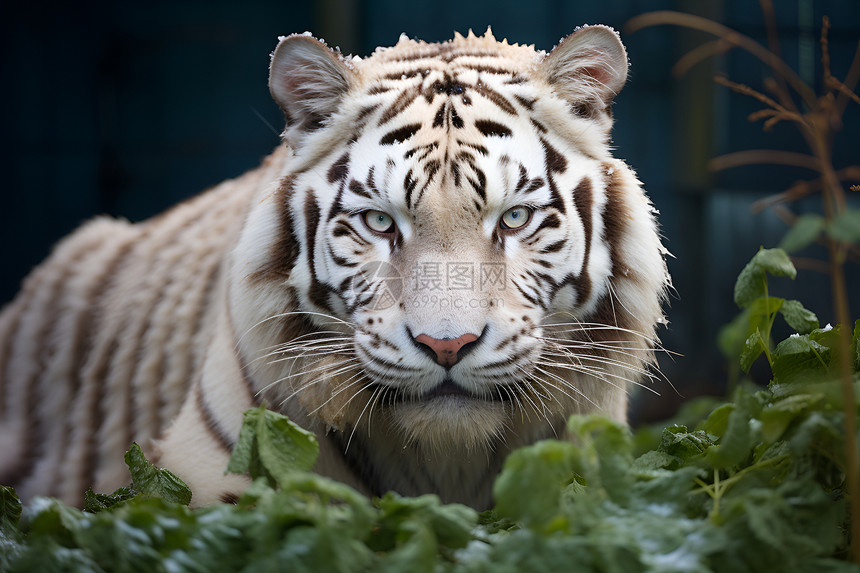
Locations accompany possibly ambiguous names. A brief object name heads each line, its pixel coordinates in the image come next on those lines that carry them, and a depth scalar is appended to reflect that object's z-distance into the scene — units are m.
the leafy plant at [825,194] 5.43
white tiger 5.68
